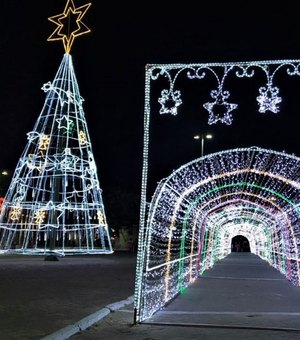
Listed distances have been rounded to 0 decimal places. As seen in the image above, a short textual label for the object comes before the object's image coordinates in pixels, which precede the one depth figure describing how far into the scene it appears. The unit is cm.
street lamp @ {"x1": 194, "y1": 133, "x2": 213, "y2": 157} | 2550
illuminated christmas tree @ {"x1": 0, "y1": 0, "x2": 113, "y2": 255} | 2867
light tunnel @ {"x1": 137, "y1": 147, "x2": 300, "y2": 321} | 1169
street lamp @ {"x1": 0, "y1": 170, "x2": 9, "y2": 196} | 5726
